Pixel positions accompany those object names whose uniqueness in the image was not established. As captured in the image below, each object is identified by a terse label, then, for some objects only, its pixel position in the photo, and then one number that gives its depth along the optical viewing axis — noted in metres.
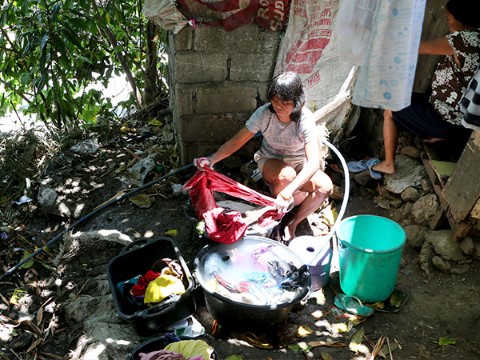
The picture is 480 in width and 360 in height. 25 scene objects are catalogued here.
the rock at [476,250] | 3.28
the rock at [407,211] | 3.80
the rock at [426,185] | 3.74
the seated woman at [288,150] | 3.16
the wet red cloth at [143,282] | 2.94
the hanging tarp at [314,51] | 3.67
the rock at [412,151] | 3.99
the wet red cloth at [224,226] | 3.02
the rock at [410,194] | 3.79
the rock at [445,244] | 3.33
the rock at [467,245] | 3.28
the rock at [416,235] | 3.61
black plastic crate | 2.73
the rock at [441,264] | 3.36
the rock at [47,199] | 3.92
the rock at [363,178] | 4.17
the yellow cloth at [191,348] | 2.43
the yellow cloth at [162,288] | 2.80
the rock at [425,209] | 3.58
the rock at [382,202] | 3.99
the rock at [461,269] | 3.36
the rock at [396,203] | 3.92
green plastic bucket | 3.05
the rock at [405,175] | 3.88
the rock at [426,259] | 3.43
